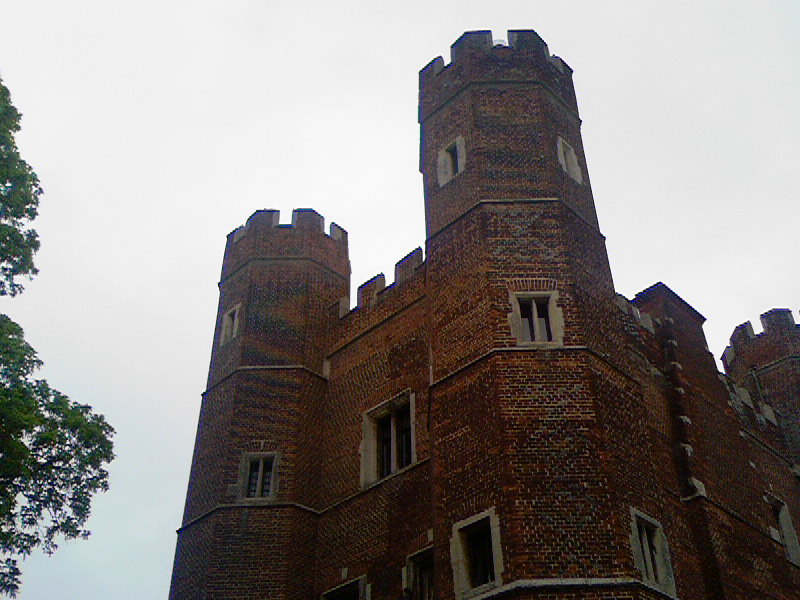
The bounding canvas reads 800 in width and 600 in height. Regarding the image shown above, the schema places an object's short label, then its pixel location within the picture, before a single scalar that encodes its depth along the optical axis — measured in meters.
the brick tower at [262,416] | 16.83
